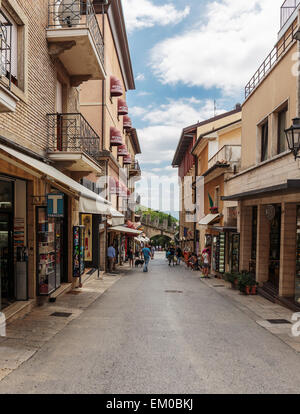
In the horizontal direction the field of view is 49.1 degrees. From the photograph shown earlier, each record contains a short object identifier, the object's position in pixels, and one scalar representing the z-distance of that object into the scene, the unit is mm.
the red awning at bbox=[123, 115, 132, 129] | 28369
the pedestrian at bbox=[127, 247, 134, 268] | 25891
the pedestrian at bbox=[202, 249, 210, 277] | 19047
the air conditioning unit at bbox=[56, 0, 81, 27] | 9988
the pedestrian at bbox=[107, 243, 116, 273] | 19422
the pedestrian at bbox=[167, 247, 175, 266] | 28422
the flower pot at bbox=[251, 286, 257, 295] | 12312
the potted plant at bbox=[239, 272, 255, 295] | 12281
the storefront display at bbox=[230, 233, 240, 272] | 15500
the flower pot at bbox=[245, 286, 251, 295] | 12289
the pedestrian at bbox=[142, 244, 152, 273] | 21000
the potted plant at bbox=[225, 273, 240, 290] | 13436
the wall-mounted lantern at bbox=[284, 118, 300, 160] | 7368
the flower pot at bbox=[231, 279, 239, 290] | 13516
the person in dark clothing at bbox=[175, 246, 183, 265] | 29656
